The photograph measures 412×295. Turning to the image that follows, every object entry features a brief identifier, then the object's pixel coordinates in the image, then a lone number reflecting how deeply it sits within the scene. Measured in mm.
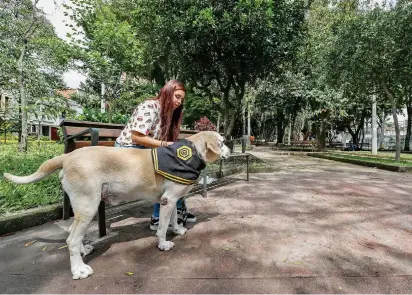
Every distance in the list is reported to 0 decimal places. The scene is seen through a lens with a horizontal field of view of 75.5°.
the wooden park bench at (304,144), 24375
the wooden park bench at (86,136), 3021
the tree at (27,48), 9828
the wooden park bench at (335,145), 31344
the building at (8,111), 5844
